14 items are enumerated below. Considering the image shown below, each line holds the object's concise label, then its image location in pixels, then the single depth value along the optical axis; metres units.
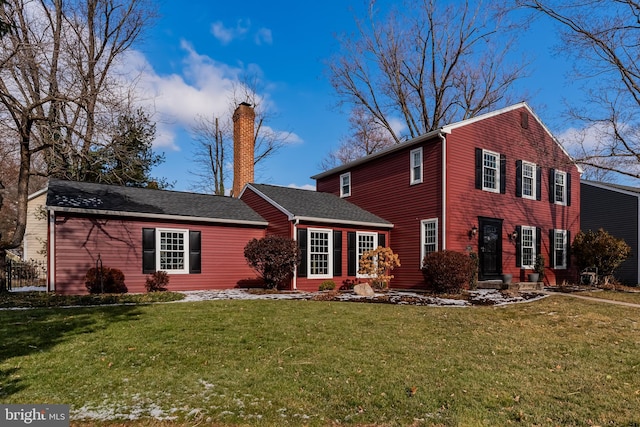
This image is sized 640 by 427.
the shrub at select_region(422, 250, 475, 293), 12.46
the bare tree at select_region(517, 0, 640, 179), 15.12
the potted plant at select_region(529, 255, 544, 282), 16.45
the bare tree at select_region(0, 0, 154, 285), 9.50
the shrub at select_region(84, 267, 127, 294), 12.07
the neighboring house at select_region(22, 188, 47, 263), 20.84
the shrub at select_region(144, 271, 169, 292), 13.15
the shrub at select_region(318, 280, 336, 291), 14.56
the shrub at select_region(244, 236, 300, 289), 13.37
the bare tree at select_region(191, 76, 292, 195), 31.62
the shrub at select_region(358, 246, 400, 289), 14.84
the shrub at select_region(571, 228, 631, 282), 16.20
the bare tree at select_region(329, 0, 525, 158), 27.19
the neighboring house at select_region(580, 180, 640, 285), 19.41
